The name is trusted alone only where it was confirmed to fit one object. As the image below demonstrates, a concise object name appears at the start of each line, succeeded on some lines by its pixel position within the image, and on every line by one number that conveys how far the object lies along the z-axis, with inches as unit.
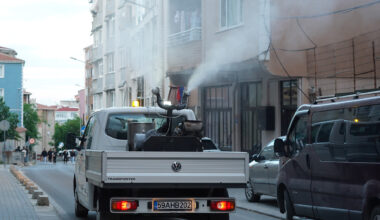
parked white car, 673.0
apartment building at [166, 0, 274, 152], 1023.6
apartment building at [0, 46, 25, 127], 3951.8
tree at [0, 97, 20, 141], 3122.5
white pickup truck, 396.5
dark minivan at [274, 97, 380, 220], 391.9
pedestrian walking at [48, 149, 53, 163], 3186.5
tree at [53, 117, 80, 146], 6166.3
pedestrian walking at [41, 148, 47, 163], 3144.7
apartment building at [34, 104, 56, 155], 6875.0
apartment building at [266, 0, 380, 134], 965.8
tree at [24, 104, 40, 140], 4274.1
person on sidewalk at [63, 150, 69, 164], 2899.6
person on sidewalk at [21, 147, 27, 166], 2693.2
